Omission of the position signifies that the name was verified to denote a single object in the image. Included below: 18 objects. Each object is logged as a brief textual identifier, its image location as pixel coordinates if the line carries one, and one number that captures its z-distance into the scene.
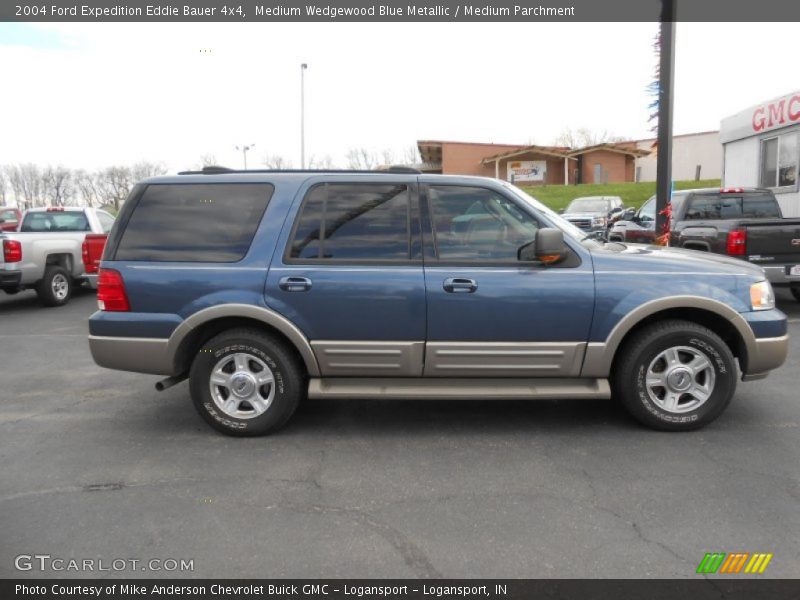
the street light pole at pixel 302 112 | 26.26
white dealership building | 10.69
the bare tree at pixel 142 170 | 58.78
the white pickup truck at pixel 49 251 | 9.88
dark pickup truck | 7.89
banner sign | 43.44
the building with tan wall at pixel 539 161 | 41.62
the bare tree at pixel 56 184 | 61.50
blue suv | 4.02
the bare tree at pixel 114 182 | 58.94
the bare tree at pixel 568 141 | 72.38
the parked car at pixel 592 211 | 18.05
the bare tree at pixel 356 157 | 68.44
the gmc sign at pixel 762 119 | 10.44
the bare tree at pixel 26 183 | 62.41
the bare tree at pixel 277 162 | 53.80
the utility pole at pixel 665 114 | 8.27
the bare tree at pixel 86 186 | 60.97
